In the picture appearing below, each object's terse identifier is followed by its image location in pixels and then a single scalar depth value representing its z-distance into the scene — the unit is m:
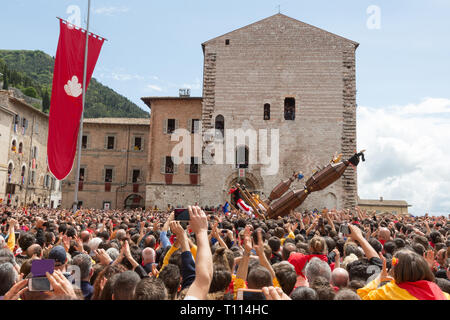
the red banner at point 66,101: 16.08
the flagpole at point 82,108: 17.70
